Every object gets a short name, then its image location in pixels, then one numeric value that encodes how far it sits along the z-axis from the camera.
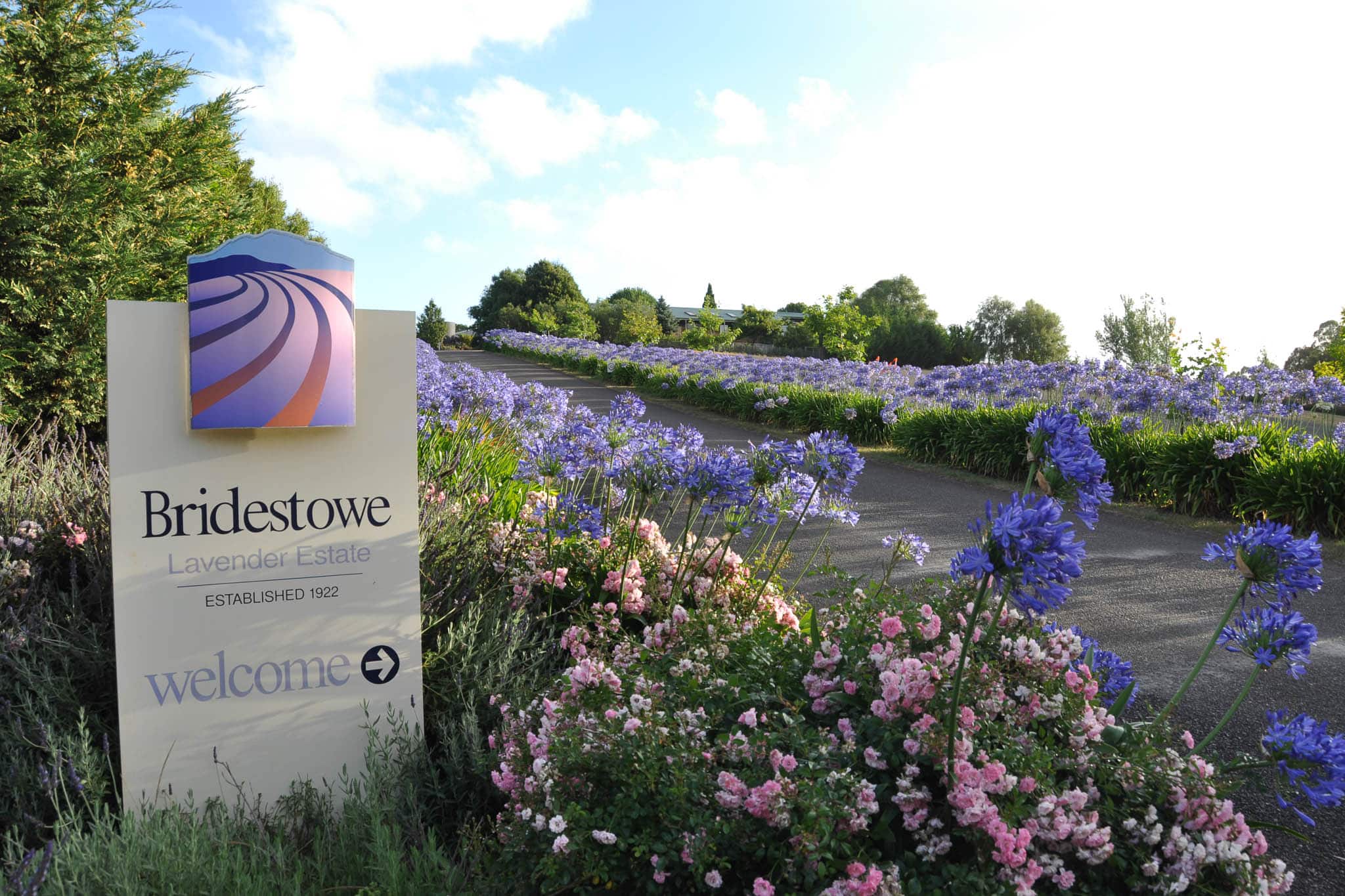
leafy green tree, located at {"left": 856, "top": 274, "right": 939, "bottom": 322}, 73.50
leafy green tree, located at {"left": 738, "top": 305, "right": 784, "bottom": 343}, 56.41
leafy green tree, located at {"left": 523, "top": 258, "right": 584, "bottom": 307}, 67.69
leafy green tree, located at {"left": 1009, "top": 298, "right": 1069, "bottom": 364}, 59.72
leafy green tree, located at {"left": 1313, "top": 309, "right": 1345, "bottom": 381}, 18.80
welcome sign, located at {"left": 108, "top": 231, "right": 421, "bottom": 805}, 2.48
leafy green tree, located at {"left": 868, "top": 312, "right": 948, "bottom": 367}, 53.06
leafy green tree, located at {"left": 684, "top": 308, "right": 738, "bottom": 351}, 38.34
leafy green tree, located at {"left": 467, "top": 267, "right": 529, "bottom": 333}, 68.75
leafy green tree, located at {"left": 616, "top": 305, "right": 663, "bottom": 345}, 50.41
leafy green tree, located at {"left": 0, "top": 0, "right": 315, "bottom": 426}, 5.79
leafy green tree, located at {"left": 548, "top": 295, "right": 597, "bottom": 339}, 52.47
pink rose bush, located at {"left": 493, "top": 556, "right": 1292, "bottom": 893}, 1.67
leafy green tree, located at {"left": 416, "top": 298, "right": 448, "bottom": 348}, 49.25
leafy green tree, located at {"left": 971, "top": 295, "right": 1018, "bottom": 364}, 61.38
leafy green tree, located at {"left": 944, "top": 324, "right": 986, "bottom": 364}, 55.62
